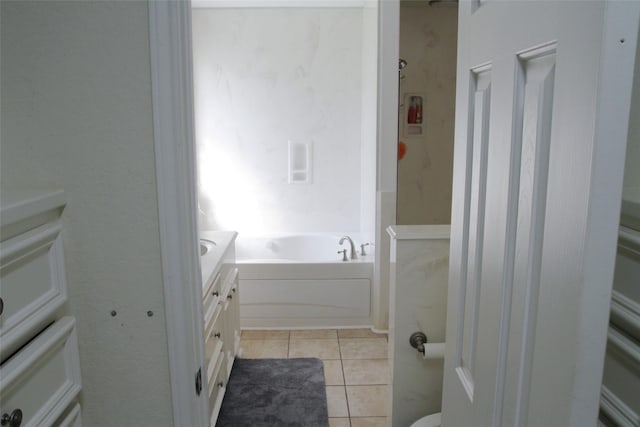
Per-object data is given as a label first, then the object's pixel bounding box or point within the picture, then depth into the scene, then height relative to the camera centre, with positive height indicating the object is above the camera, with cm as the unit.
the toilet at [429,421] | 177 -96
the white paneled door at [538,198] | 57 -7
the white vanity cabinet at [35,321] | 78 -29
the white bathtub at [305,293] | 356 -103
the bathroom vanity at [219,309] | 212 -78
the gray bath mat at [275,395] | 248 -132
